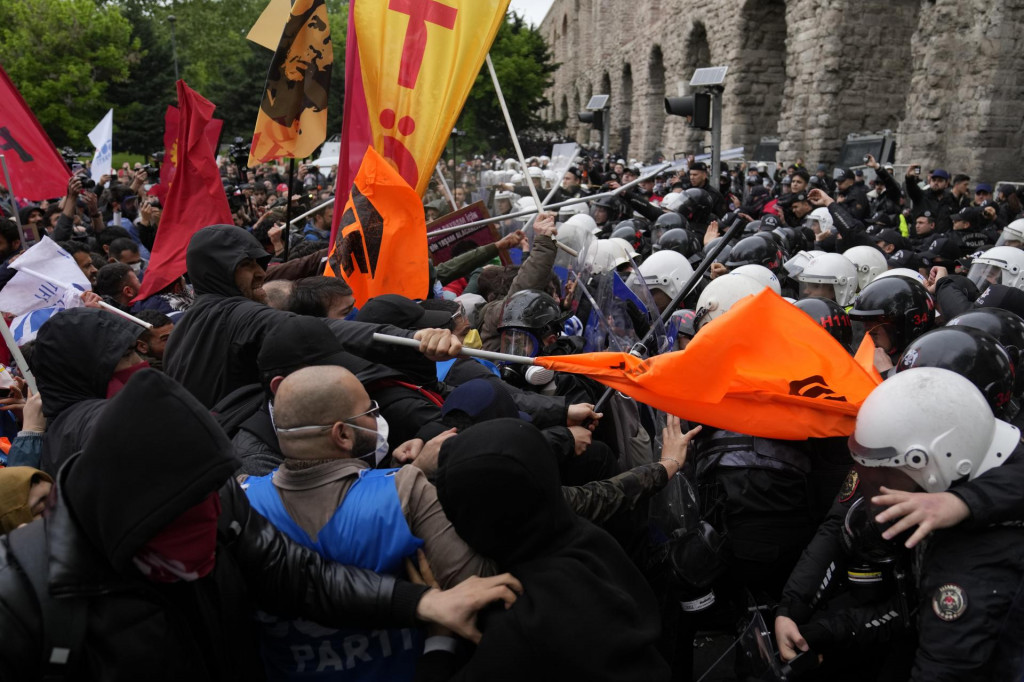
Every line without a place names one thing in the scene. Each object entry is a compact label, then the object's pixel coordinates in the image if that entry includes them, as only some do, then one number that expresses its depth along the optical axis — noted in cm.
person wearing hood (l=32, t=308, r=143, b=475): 280
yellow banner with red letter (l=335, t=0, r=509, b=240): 464
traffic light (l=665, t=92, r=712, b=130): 1007
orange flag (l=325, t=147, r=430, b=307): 429
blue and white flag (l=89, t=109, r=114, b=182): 995
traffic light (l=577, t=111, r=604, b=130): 1625
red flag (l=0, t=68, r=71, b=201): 583
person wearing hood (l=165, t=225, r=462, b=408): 336
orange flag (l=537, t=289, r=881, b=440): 273
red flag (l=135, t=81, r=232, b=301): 512
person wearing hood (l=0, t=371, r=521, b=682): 151
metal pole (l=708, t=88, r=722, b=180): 981
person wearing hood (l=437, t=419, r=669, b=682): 172
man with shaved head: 205
